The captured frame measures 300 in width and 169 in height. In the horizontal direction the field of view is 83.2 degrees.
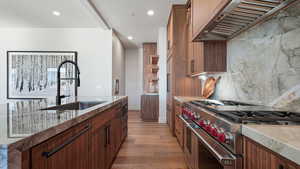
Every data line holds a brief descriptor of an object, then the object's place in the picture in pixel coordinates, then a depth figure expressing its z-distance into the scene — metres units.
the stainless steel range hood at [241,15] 1.26
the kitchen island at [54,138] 0.61
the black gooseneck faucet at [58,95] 1.89
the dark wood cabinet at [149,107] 5.32
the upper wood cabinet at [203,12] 1.45
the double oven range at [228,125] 0.94
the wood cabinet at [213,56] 2.33
